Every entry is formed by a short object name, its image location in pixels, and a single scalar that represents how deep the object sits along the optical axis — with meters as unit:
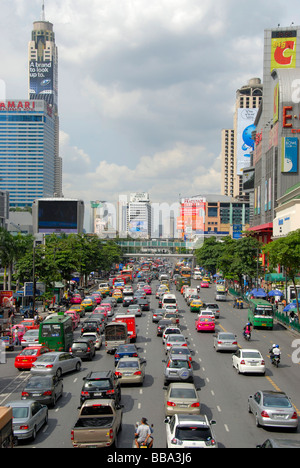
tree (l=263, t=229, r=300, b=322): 42.09
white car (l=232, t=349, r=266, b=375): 26.69
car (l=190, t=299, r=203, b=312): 55.03
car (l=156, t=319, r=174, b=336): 39.94
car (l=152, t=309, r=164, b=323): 47.75
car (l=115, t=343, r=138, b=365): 27.73
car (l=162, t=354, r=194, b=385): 23.38
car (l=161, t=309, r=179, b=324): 42.94
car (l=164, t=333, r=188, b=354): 31.25
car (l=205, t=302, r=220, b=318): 52.03
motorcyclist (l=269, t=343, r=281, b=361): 29.06
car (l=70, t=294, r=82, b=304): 64.06
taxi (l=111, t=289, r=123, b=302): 67.62
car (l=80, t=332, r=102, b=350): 35.22
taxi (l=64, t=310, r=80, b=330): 45.44
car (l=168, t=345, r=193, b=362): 26.73
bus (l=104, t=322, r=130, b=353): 32.72
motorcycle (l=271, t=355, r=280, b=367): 29.08
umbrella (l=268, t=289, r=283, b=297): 57.94
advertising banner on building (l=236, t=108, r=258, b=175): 178.62
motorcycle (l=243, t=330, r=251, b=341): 37.75
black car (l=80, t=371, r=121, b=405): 19.47
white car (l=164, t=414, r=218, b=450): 13.89
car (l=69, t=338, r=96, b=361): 30.94
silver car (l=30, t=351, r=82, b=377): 25.11
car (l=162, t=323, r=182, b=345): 35.59
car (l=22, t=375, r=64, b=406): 20.60
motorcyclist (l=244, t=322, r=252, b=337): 37.75
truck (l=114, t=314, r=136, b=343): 37.09
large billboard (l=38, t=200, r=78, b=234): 104.31
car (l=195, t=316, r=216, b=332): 41.66
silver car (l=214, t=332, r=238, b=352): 32.69
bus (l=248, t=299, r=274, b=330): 44.16
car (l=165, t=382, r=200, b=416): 18.12
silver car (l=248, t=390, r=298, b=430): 17.38
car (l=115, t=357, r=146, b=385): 24.11
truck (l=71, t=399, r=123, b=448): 14.67
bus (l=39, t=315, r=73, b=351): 32.06
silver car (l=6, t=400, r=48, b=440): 16.23
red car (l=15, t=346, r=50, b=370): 28.84
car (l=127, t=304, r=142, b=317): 53.22
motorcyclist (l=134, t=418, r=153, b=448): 14.09
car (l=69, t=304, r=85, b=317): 53.09
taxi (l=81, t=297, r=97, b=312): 58.62
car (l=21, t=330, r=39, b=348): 34.50
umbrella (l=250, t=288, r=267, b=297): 55.79
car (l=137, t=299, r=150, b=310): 58.50
